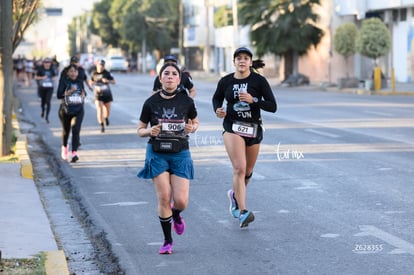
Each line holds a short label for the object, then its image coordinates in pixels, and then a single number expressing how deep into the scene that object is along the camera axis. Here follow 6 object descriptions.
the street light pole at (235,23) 61.22
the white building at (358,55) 52.34
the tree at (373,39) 44.25
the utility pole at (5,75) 16.06
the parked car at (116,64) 95.70
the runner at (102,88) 22.33
